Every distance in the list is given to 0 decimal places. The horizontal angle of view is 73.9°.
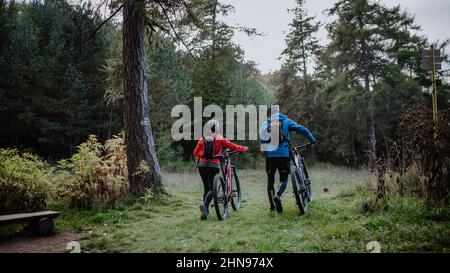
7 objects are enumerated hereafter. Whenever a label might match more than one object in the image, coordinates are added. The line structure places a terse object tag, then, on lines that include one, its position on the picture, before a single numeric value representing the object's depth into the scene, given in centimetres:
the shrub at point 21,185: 615
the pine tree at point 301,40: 2672
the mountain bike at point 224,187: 601
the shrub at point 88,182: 704
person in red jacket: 631
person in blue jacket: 613
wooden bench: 515
